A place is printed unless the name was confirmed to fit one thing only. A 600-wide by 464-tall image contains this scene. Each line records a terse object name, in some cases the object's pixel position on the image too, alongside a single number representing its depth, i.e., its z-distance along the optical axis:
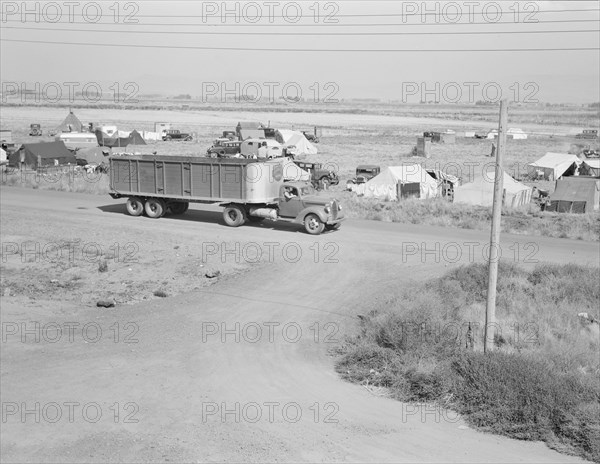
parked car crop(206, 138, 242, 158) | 56.75
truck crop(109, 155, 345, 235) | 24.78
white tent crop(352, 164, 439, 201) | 36.97
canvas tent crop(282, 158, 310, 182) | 39.03
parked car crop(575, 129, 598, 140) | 93.38
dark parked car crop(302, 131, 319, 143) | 78.81
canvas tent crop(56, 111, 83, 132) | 77.44
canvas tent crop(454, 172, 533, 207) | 33.81
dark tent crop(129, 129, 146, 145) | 69.50
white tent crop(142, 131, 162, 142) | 78.75
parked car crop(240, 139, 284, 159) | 55.70
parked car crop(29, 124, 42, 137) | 85.25
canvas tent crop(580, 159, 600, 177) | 47.22
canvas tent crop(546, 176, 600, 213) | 32.50
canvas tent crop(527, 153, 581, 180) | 47.84
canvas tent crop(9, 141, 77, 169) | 45.97
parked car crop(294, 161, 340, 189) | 42.30
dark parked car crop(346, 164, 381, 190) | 41.84
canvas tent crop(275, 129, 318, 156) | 63.56
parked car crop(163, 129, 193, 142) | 80.94
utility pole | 11.31
